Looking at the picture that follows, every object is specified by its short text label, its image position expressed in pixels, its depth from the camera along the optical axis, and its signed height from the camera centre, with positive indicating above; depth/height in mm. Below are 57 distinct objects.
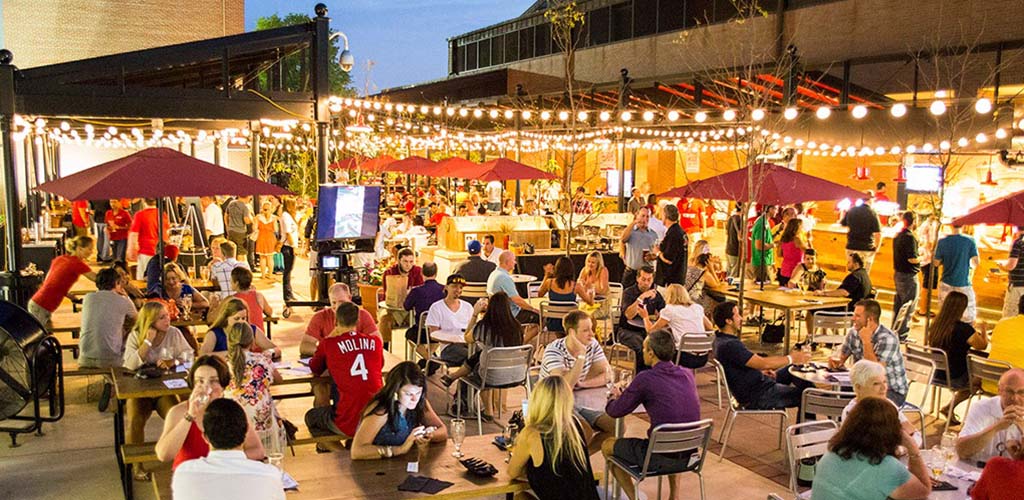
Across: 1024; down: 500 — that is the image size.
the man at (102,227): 16234 -564
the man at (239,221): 16172 -417
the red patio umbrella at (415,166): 18538 +757
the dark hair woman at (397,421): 4699 -1228
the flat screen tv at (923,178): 18031 +580
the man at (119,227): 14398 -487
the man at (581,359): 6105 -1136
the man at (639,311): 8867 -1113
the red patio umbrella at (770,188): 9703 +187
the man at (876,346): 6520 -1091
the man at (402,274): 9945 -879
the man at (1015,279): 10492 -884
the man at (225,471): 3625 -1145
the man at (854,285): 10453 -967
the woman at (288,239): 13711 -688
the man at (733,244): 13125 -622
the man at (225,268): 9992 -799
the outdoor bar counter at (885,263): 13852 -1068
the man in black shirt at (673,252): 11180 -630
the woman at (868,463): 3994 -1199
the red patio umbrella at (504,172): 15906 +546
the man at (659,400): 5262 -1205
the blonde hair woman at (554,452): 4324 -1249
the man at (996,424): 4781 -1221
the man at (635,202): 17359 +13
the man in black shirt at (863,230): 12859 -370
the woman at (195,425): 4332 -1144
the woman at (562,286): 9320 -908
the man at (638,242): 11664 -540
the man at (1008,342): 7180 -1133
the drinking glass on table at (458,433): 4688 -1252
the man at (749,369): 6684 -1283
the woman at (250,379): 5199 -1105
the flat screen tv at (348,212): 10344 -148
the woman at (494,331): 7473 -1123
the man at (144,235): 12570 -544
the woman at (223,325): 6348 -937
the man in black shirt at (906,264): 11164 -757
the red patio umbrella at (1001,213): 8508 -66
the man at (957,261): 10664 -688
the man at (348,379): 5809 -1207
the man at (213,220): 15422 -382
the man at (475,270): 10648 -844
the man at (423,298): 8922 -1001
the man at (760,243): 12570 -577
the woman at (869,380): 4902 -991
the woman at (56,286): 8297 -853
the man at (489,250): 11992 -676
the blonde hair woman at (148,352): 6402 -1153
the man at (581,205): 19141 -68
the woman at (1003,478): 3807 -1204
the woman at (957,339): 7711 -1190
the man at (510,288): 9172 -917
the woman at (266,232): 15039 -576
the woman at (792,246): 12154 -596
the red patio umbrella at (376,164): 21391 +894
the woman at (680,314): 8156 -1049
